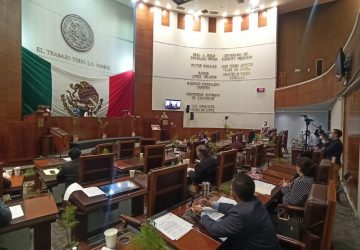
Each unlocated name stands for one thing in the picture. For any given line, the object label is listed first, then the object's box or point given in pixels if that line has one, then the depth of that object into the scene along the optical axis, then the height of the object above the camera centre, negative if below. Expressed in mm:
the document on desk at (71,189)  2275 -679
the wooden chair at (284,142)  9833 -842
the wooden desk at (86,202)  2096 -774
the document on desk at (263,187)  2621 -765
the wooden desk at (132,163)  3748 -745
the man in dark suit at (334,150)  5066 -589
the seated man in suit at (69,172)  3168 -723
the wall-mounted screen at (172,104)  12711 +860
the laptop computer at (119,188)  2438 -741
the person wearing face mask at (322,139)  6725 -493
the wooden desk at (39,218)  1811 -790
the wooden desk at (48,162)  3838 -760
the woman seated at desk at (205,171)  3156 -678
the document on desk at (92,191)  2281 -714
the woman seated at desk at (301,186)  2645 -728
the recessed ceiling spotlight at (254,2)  11789 +5921
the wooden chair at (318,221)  1623 -708
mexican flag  7961 +1112
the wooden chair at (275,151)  7283 -947
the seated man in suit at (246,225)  1628 -719
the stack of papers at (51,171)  3465 -785
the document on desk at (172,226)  1627 -767
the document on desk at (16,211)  1893 -775
